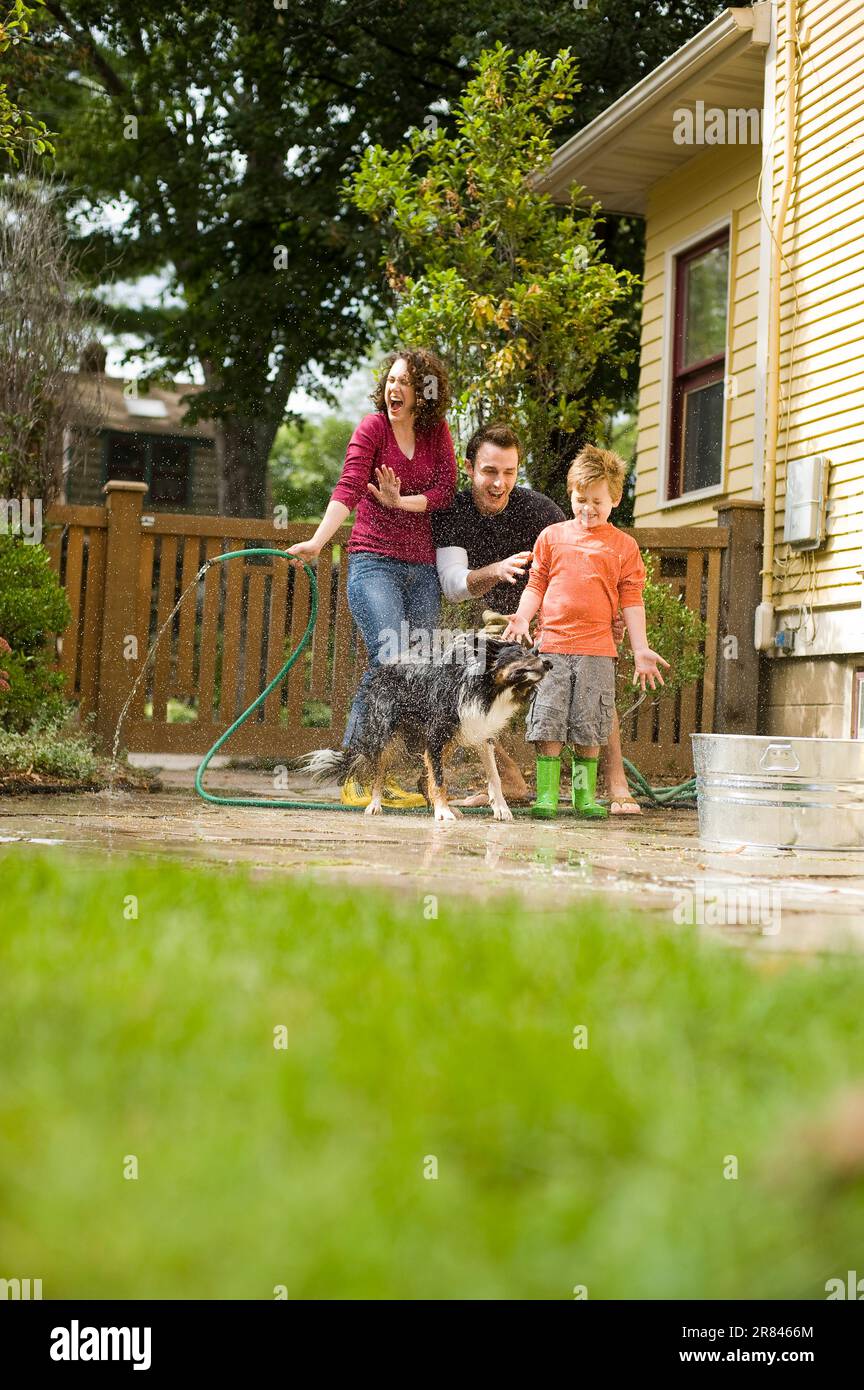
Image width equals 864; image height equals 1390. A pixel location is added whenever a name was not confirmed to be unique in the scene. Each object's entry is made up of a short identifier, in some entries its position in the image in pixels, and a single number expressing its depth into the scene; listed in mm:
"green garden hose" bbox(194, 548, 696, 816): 12289
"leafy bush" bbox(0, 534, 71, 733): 13914
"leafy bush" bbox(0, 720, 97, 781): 12685
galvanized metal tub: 9562
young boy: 12406
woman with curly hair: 12008
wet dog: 11297
